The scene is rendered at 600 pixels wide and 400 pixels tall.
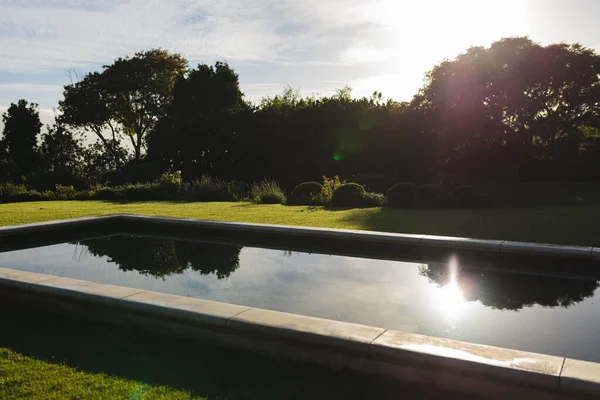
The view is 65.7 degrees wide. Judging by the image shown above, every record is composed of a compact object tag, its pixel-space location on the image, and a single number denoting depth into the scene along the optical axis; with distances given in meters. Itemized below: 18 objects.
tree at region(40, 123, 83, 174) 24.11
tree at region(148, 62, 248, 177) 20.34
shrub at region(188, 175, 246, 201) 14.53
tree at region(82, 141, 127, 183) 22.58
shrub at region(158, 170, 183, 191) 15.77
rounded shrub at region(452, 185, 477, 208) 10.98
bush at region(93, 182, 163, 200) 15.24
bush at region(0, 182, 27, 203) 14.77
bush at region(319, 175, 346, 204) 12.41
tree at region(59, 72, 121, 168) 26.12
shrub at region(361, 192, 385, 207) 11.77
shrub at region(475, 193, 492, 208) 11.10
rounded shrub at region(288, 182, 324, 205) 12.50
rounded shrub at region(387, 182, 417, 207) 11.22
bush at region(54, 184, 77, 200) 15.55
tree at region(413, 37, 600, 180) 18.58
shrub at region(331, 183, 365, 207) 11.79
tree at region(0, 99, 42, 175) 25.62
